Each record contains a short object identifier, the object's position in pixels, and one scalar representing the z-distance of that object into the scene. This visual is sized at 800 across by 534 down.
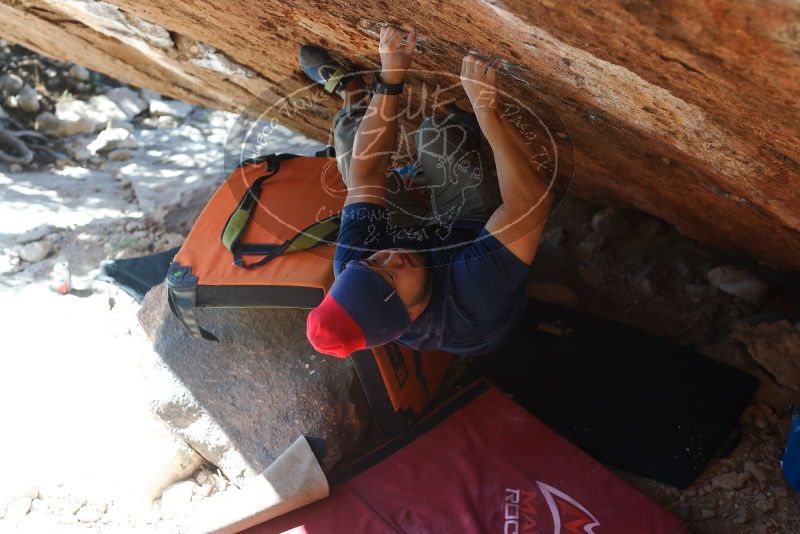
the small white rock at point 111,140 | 5.84
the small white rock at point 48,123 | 6.05
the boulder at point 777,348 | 2.72
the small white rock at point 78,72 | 6.79
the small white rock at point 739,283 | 3.07
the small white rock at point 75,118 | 6.09
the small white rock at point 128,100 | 6.64
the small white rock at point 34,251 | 3.96
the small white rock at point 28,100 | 6.19
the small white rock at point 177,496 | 2.78
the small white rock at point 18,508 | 2.63
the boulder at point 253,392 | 2.73
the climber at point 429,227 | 1.92
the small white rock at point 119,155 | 5.70
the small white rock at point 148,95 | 6.87
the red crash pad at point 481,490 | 2.33
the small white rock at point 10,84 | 6.26
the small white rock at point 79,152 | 5.73
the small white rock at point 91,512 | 2.68
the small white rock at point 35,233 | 4.16
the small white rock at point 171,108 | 6.68
